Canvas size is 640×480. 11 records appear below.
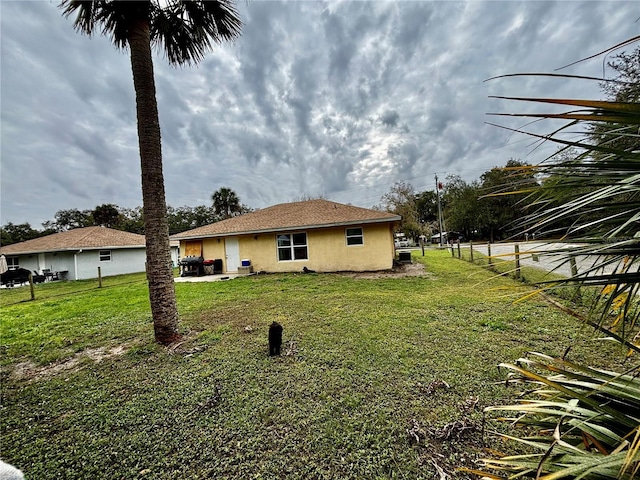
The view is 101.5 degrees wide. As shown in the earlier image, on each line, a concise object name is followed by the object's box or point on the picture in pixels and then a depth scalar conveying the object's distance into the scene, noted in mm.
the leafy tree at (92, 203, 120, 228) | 31125
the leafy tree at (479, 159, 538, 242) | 34375
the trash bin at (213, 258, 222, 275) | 15203
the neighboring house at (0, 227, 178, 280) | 18234
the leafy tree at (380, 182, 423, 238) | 31078
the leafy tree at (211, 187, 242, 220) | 31938
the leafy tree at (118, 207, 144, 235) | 33688
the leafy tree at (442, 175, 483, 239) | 37438
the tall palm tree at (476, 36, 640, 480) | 821
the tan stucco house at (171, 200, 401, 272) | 12555
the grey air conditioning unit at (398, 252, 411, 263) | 15805
